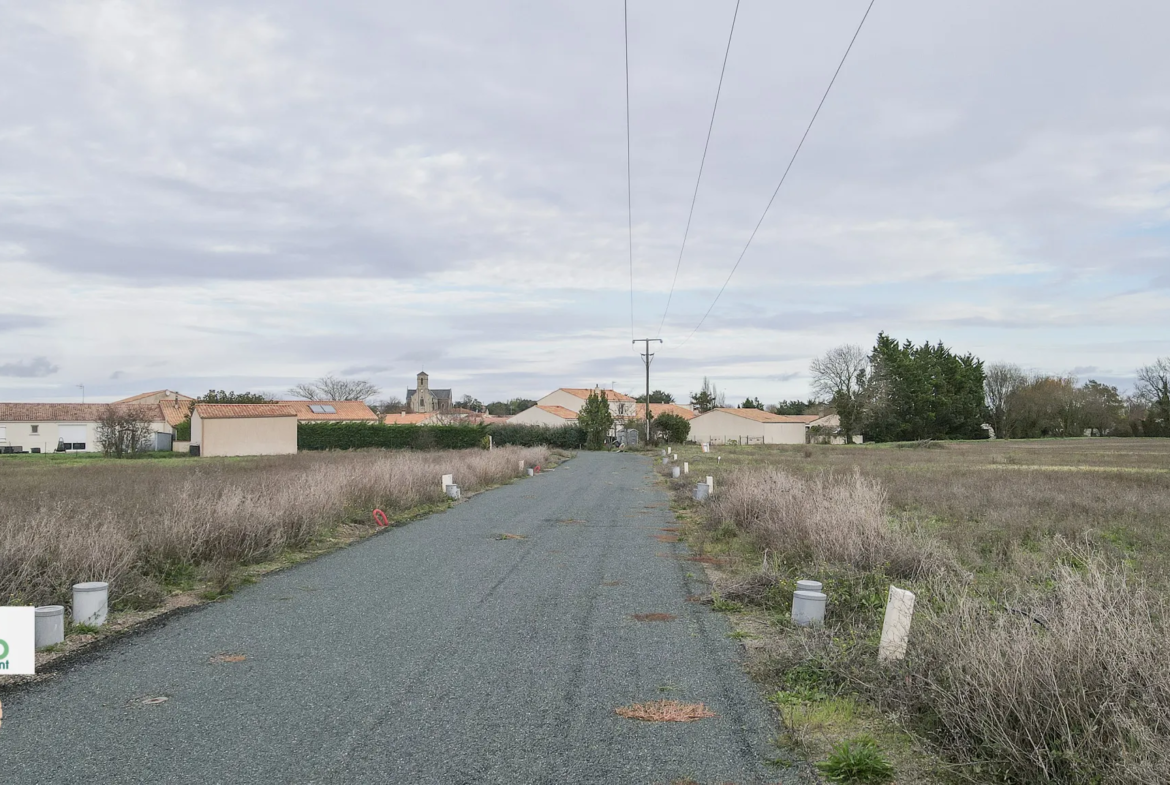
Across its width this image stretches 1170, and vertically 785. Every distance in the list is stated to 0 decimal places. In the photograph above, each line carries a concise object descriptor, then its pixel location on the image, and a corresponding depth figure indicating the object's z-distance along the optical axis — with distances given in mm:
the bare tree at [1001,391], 104125
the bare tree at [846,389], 88312
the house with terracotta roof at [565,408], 97312
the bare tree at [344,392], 110000
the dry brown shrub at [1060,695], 3848
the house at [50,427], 70938
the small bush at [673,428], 81625
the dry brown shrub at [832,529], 9273
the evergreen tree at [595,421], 76688
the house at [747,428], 91250
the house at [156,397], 94938
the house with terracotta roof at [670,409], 122800
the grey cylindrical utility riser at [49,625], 6629
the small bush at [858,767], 4312
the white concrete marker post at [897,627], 5738
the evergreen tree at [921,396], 88062
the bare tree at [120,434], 50656
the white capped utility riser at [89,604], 7387
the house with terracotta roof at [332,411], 82938
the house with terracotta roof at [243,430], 51969
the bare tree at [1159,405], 89688
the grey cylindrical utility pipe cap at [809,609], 7191
